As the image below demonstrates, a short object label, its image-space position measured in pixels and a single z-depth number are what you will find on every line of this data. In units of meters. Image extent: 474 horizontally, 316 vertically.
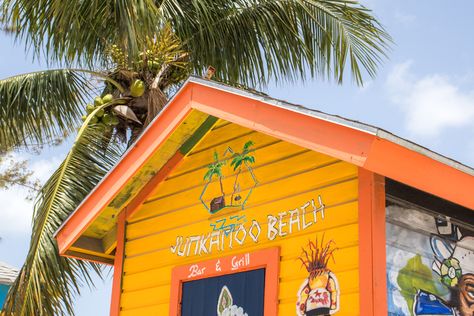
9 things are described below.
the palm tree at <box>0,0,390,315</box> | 11.10
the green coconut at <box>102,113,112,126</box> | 11.92
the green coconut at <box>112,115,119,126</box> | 11.92
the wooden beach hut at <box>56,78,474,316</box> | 6.36
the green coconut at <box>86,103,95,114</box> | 11.95
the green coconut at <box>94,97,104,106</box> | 11.86
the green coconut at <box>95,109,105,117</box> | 11.79
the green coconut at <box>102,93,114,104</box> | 11.86
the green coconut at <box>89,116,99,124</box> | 11.78
